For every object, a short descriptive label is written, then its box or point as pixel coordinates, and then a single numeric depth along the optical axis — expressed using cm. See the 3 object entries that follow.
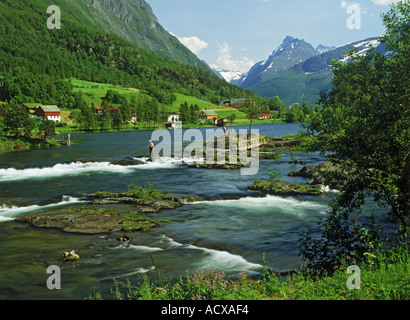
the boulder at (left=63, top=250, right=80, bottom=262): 1453
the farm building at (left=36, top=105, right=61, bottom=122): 16488
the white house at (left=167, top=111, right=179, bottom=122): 18764
